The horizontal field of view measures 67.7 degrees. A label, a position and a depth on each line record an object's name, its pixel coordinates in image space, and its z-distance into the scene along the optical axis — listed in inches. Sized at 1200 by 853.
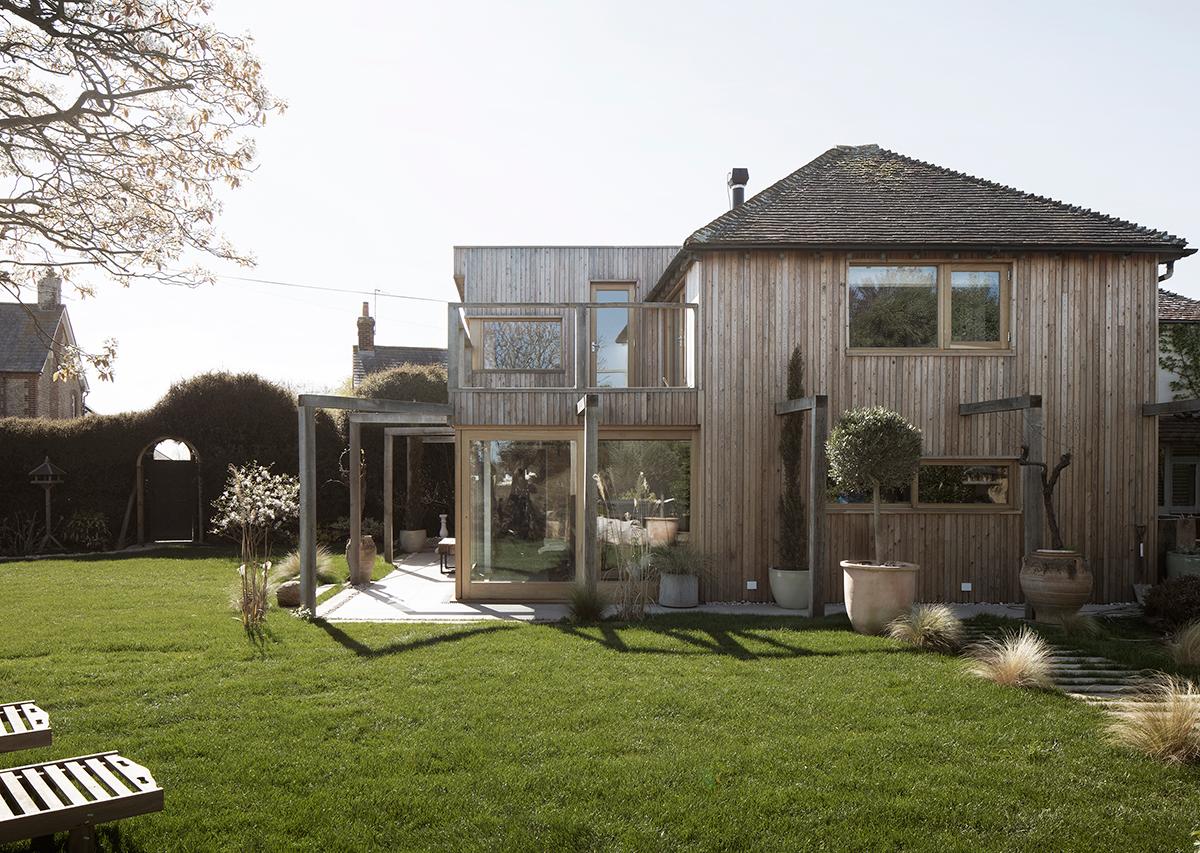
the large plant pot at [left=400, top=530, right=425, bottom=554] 687.1
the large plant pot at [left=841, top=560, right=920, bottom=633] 340.8
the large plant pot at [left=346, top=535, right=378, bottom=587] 492.7
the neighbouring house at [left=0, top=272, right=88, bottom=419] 1068.5
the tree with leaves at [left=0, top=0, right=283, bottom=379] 269.6
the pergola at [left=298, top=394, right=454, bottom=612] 381.2
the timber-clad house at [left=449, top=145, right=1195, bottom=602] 430.0
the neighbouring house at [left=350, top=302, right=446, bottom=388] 1092.5
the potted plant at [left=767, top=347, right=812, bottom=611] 413.1
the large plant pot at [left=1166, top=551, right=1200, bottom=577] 420.5
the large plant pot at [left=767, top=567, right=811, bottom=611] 409.1
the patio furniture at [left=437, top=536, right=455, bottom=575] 536.4
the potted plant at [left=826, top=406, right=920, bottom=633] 341.4
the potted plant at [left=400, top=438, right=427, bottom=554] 689.6
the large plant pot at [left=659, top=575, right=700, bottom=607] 415.2
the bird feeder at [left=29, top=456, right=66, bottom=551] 665.6
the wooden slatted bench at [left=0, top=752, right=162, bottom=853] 129.6
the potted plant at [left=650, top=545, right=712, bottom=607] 415.5
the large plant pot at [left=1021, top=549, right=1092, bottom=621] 353.1
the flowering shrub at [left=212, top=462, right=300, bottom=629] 344.5
